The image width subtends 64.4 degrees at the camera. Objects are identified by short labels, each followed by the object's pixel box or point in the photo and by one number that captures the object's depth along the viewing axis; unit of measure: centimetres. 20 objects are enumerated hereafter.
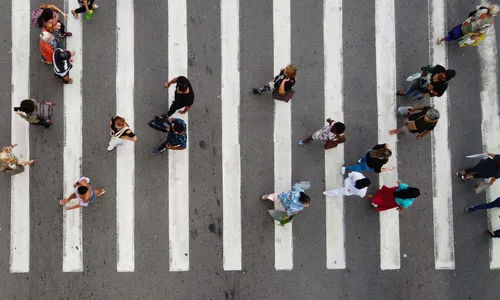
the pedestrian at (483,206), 827
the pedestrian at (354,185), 713
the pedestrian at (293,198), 725
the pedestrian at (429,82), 759
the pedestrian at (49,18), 719
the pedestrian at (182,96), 706
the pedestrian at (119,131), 712
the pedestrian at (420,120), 740
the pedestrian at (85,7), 780
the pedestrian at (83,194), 697
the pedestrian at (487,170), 795
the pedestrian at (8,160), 720
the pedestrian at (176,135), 715
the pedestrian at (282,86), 720
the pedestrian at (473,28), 795
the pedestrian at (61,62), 722
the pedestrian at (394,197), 712
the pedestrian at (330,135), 731
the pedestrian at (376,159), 723
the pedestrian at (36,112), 701
